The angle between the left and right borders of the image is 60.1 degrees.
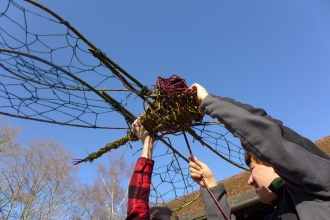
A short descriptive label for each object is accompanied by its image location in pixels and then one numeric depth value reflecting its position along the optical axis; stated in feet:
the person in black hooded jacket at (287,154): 2.93
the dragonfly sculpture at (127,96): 4.61
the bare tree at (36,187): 40.93
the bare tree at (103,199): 42.87
